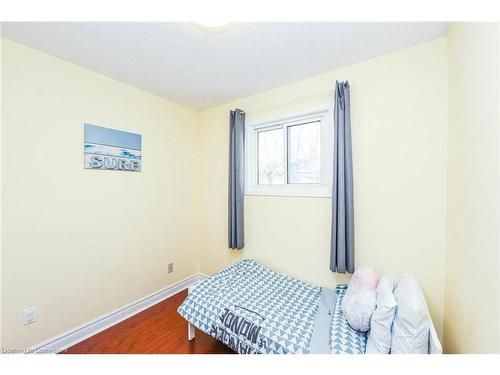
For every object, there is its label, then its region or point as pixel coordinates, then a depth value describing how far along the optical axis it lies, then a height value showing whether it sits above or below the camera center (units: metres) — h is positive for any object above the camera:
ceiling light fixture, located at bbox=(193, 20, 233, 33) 1.08 +0.95
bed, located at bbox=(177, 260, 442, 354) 1.29 -0.96
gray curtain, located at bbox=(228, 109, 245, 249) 2.44 +0.08
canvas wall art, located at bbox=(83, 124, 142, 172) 1.90 +0.36
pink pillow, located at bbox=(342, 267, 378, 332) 1.32 -0.77
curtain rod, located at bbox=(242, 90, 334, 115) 2.00 +0.87
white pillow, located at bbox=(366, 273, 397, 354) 1.19 -0.83
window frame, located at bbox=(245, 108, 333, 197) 2.03 +0.31
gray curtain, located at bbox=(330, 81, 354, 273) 1.76 -0.02
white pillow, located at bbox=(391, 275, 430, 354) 1.11 -0.78
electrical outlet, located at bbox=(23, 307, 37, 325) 1.58 -1.00
